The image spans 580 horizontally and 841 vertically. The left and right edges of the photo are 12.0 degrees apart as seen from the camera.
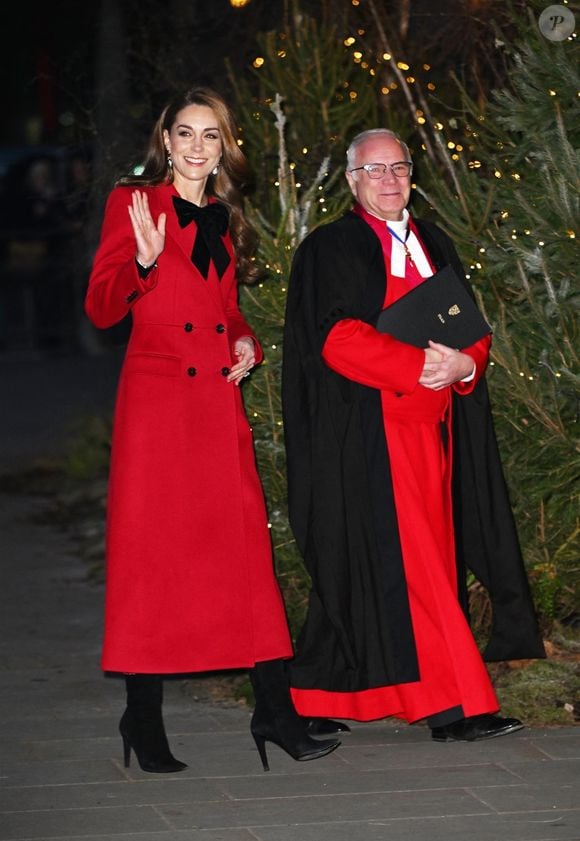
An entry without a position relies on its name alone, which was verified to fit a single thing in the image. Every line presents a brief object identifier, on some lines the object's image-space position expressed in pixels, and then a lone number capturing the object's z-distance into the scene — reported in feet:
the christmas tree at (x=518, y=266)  32.33
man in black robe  29.86
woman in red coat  28.69
